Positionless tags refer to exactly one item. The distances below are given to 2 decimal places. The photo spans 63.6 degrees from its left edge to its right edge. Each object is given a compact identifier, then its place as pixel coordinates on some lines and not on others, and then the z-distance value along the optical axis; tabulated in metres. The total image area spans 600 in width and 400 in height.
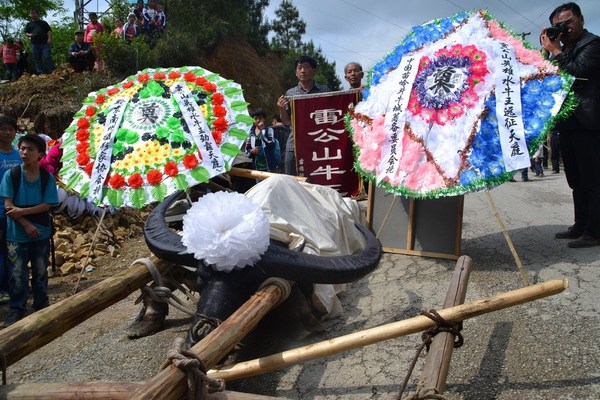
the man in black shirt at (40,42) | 13.20
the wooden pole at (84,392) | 1.75
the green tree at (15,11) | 19.33
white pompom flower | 2.56
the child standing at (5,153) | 4.87
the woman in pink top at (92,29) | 14.35
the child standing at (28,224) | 4.55
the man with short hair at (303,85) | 5.87
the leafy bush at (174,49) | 16.75
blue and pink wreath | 3.99
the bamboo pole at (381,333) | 2.24
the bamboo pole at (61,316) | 2.05
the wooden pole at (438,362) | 1.83
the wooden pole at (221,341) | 1.60
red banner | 5.57
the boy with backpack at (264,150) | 8.55
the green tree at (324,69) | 36.93
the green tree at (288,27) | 35.38
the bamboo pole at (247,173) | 4.41
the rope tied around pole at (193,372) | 1.69
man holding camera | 4.33
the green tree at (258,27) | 27.80
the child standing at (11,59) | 13.87
